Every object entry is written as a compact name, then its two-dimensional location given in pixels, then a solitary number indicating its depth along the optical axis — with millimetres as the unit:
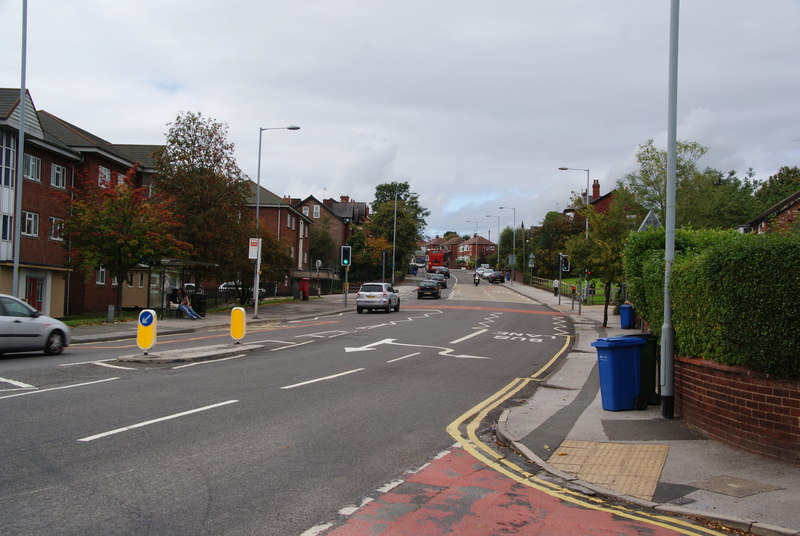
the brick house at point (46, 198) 29016
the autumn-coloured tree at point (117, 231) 25547
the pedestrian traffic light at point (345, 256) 39750
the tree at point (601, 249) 26188
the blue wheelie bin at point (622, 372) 9711
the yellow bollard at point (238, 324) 17188
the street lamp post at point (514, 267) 83712
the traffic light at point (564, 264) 37244
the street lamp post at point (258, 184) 28766
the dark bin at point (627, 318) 25375
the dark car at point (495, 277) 77438
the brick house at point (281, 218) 58938
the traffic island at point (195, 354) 14141
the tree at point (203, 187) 33094
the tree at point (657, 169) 46812
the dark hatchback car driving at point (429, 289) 49344
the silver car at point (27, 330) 14258
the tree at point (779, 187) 63000
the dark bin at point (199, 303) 29636
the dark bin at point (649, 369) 9930
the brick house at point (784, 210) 32375
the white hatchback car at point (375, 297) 34562
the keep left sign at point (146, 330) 14320
